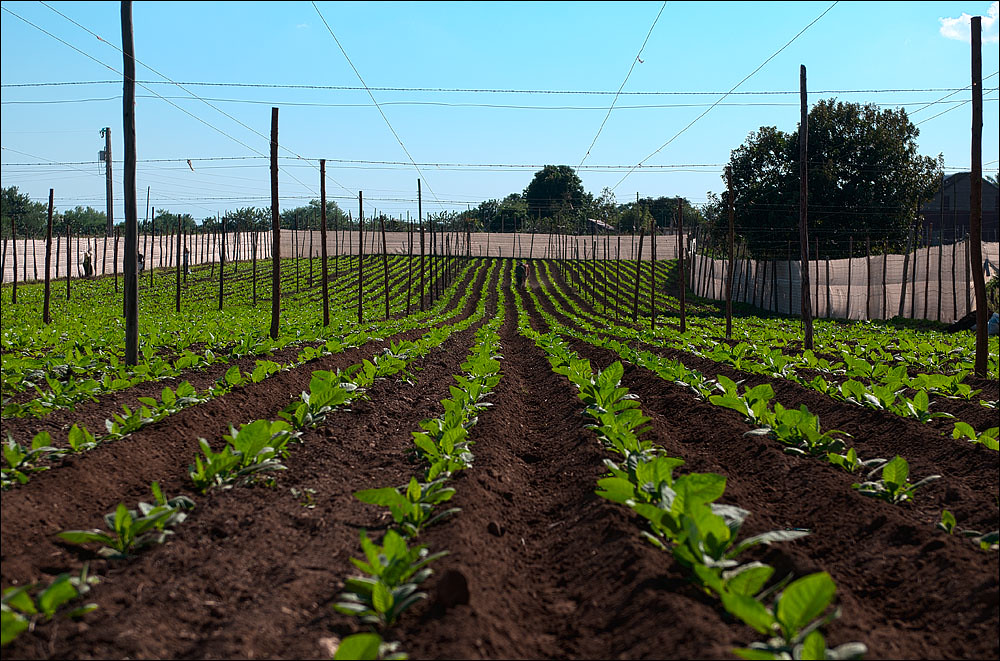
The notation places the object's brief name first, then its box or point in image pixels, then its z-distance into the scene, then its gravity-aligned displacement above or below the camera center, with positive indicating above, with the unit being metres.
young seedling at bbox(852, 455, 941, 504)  5.69 -1.39
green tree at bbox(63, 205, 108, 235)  115.36 +11.46
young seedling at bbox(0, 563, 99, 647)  3.44 -1.41
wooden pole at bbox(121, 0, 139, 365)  12.36 +1.63
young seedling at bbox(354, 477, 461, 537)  4.90 -1.37
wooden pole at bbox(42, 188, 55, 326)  22.45 +0.90
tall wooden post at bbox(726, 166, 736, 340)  22.12 -0.12
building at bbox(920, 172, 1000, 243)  59.88 +6.47
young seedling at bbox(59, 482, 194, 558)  4.48 -1.39
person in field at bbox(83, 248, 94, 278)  49.53 +1.32
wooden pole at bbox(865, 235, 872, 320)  34.72 -0.30
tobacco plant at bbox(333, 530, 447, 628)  3.69 -1.43
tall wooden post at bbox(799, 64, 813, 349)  18.78 +2.26
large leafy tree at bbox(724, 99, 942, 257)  52.38 +6.74
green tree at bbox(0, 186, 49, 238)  96.61 +9.77
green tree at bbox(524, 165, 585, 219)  128.62 +16.05
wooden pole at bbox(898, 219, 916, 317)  32.78 -0.09
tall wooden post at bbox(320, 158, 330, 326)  24.14 +2.37
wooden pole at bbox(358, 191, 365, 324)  27.98 +2.47
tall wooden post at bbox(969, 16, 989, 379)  13.33 +1.85
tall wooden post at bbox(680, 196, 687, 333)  23.99 +1.38
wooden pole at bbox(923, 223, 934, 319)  31.20 +0.47
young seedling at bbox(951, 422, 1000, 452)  6.54 -1.25
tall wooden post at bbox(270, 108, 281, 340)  18.88 +1.35
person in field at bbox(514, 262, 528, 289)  59.88 +0.96
